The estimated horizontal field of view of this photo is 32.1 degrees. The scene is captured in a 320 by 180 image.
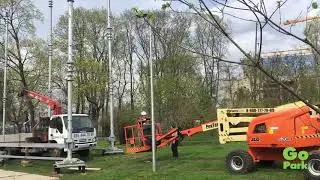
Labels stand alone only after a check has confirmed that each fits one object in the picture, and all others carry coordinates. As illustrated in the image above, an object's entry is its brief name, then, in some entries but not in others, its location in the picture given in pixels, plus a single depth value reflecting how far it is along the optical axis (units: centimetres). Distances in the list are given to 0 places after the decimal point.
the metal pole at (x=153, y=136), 1849
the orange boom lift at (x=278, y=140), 1574
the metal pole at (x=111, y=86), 3147
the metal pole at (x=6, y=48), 3362
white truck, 3041
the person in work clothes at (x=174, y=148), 2477
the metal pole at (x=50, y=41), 3697
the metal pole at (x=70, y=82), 2330
